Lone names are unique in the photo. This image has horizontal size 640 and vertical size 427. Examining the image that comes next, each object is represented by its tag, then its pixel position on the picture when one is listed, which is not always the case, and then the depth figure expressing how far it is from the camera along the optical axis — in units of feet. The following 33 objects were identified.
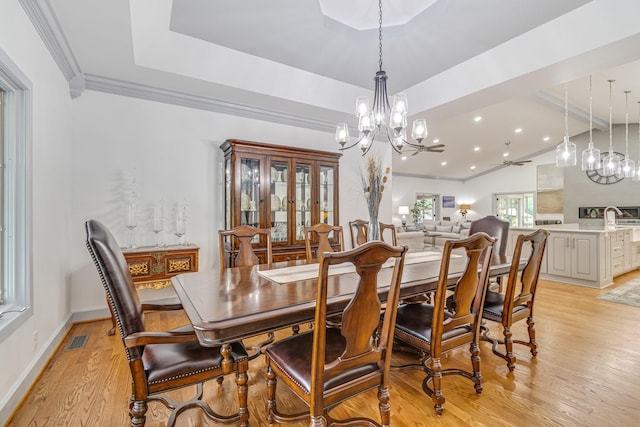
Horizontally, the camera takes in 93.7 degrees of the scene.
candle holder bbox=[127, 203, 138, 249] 10.50
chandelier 7.59
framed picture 42.52
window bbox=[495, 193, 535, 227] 38.72
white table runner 6.37
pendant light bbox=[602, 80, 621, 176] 16.60
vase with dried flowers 7.54
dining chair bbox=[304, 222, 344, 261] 9.77
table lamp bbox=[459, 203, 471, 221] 42.93
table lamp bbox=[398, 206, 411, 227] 36.63
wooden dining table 4.04
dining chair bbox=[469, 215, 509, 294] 9.98
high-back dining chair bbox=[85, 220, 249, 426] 4.20
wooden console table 9.66
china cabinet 11.68
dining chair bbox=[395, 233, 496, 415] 5.55
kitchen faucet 17.37
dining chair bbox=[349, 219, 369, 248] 11.23
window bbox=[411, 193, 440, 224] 40.50
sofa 24.89
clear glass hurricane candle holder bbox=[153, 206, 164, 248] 10.90
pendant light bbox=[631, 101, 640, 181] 17.87
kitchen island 14.74
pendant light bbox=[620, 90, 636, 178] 17.28
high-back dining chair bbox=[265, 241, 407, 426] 3.96
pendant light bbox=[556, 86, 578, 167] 12.90
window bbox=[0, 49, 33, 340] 6.27
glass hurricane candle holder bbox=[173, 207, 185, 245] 11.23
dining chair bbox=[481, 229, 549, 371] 6.97
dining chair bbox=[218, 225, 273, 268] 8.40
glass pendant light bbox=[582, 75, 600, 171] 14.70
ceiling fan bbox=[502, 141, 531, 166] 29.52
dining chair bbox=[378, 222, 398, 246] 10.68
